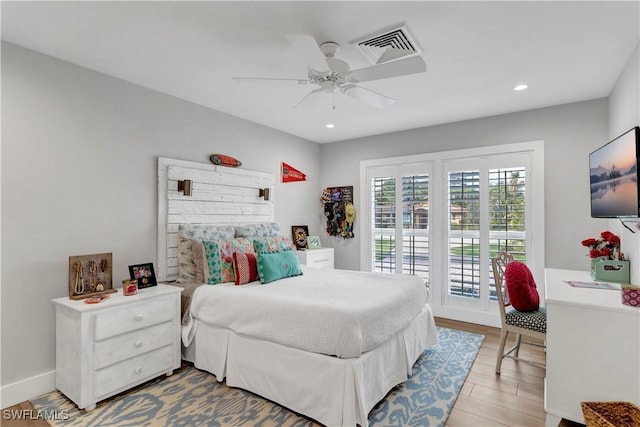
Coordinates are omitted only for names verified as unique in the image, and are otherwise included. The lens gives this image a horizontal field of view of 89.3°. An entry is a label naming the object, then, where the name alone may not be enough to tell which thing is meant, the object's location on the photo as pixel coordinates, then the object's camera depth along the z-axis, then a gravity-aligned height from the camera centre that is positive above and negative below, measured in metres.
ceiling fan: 2.00 +0.99
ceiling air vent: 2.08 +1.17
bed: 2.05 -0.84
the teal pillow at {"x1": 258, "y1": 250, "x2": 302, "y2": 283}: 3.02 -0.49
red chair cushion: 2.68 -0.60
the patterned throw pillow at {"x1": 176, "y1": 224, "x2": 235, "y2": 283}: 3.16 -0.26
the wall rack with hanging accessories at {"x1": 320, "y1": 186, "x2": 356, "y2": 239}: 5.09 +0.09
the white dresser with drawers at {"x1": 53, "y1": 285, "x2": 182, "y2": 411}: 2.25 -0.97
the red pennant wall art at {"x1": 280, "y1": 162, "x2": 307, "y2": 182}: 4.72 +0.63
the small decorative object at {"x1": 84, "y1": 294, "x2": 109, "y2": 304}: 2.36 -0.63
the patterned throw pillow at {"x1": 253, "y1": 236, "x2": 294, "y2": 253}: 3.31 -0.31
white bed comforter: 2.08 -0.69
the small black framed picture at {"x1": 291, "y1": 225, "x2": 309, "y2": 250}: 4.79 -0.32
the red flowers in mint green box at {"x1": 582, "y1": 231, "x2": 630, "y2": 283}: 2.56 -0.36
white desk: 1.84 -0.81
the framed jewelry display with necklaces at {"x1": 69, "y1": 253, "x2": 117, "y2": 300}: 2.46 -0.48
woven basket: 1.26 -0.78
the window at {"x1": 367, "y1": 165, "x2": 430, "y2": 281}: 4.49 -0.07
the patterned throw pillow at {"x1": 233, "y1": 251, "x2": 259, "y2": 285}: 2.96 -0.49
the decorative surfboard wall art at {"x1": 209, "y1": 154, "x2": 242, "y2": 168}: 3.69 +0.64
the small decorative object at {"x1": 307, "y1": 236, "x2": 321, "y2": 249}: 4.84 -0.40
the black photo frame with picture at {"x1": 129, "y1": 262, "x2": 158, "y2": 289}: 2.80 -0.52
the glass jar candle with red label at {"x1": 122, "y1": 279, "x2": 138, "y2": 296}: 2.58 -0.58
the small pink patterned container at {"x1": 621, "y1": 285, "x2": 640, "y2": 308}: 1.87 -0.46
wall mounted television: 2.06 +0.29
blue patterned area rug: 2.14 -1.36
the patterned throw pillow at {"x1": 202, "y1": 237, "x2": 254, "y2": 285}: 3.00 -0.43
